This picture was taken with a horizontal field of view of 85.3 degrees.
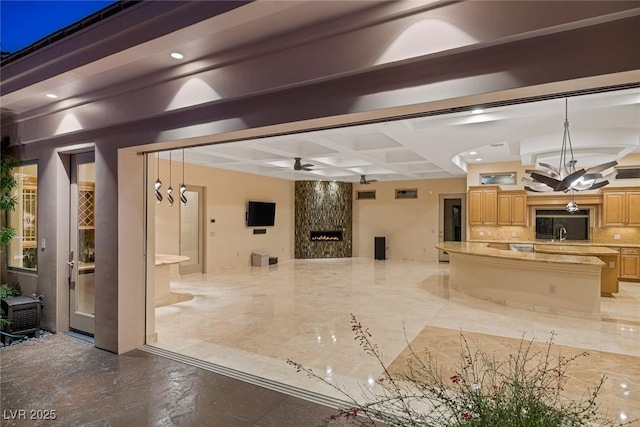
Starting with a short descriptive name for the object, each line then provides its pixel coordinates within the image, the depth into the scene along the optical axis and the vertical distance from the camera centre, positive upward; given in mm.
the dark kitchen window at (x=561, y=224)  8727 -290
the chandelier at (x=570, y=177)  4941 +534
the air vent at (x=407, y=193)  12008 +698
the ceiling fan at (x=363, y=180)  10046 +954
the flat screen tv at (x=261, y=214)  10445 -30
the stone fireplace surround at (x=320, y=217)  12344 -142
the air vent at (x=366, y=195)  12703 +672
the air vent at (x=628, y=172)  7888 +928
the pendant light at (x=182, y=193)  7088 +416
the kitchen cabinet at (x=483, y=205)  9258 +215
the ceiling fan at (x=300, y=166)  6938 +963
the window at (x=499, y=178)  9211 +938
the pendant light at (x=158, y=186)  5801 +453
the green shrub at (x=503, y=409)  877 -521
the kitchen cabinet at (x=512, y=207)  8961 +154
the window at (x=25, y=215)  4844 -27
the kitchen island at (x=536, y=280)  5176 -1093
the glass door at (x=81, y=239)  4301 -320
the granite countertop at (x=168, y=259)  5807 -815
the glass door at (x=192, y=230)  8844 -449
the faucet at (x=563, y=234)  8883 -538
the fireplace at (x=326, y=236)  12391 -821
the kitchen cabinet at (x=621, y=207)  7844 +137
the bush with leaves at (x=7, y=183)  4422 +391
